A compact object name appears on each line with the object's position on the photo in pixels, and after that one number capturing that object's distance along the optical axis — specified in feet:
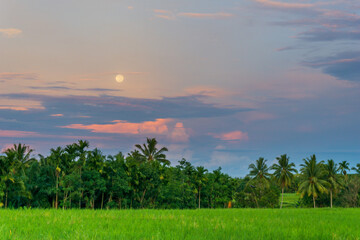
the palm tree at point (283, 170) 334.24
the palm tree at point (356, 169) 361.71
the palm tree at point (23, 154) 257.75
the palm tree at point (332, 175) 319.88
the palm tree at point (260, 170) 347.34
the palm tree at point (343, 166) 392.06
